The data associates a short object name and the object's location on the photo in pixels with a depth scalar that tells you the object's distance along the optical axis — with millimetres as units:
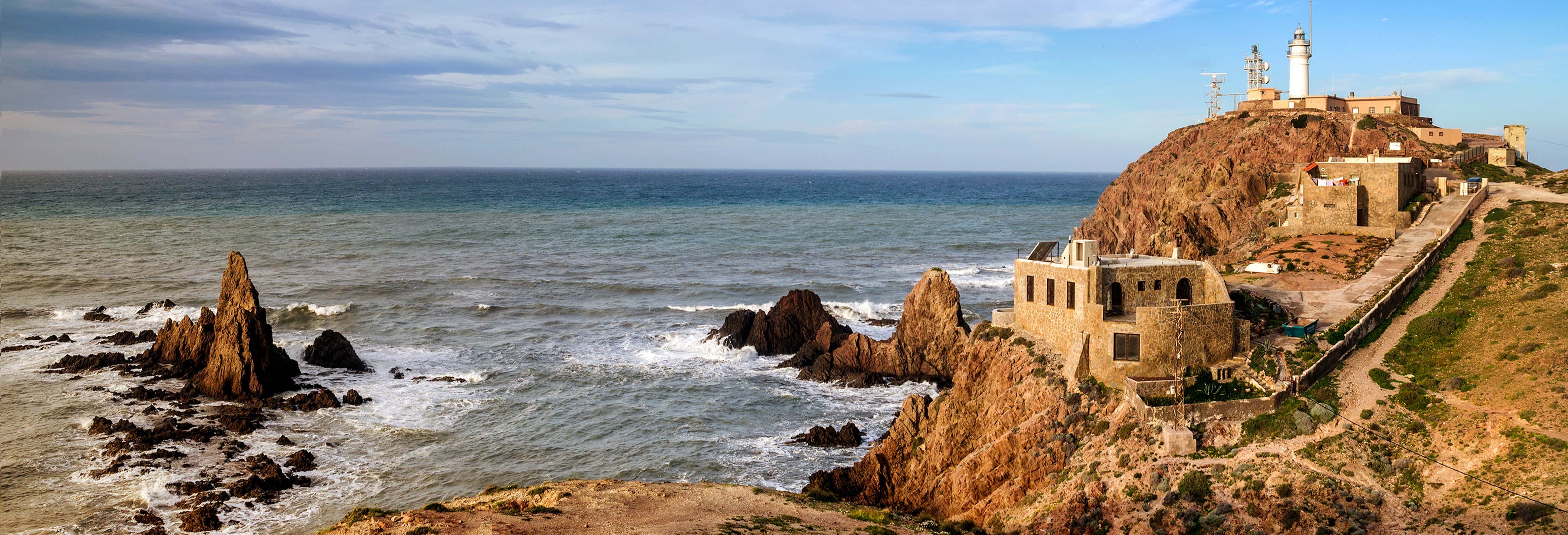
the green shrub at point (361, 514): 23234
